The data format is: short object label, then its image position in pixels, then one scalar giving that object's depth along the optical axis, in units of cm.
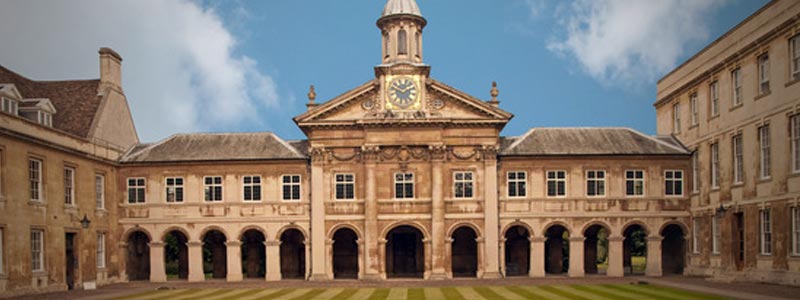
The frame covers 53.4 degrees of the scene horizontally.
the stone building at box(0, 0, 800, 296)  4600
